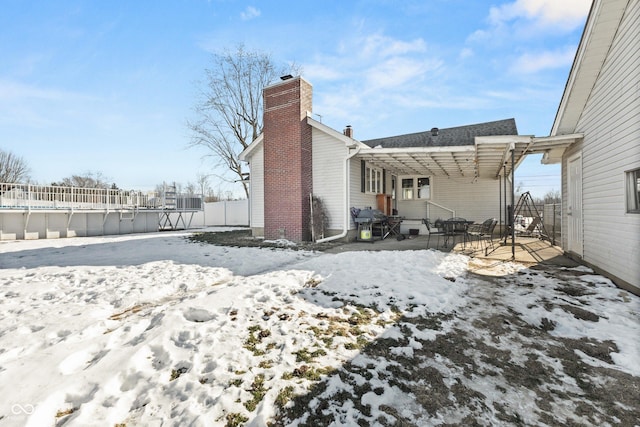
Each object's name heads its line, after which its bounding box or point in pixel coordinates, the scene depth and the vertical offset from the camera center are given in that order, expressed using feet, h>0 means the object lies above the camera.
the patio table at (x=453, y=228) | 27.74 -2.15
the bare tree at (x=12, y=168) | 91.71 +15.22
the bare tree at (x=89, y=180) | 111.75 +13.49
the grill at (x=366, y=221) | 35.40 -1.61
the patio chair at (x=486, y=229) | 27.94 -2.36
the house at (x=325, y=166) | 33.06 +5.58
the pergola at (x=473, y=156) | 23.59 +5.81
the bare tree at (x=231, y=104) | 71.72 +27.89
